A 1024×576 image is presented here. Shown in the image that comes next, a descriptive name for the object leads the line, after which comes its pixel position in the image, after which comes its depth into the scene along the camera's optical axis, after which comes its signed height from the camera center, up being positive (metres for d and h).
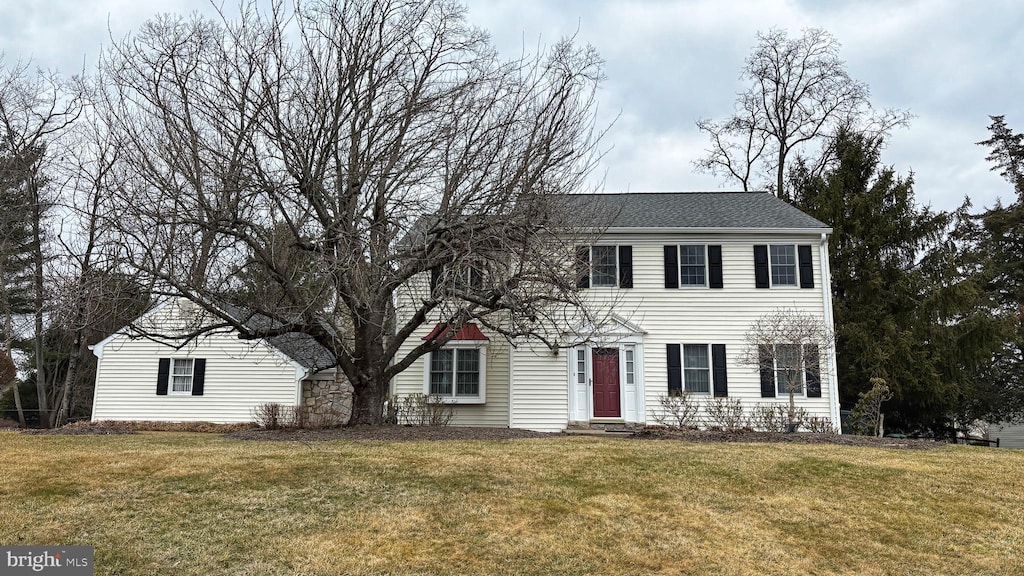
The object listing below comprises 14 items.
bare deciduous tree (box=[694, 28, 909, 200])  28.17 +12.24
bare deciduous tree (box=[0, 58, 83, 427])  21.06 +7.34
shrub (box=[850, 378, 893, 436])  14.20 -0.49
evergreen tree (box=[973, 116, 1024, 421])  26.22 +5.92
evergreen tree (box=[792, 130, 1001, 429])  19.56 +2.51
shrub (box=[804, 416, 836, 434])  14.44 -0.77
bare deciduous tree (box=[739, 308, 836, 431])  14.73 +0.88
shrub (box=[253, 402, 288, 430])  13.66 -0.62
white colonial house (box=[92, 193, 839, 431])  15.62 +1.18
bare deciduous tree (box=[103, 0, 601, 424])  10.70 +3.49
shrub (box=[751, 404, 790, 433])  13.87 -0.61
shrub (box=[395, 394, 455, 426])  14.98 -0.52
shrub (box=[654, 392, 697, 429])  14.59 -0.48
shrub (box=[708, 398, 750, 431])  14.29 -0.55
